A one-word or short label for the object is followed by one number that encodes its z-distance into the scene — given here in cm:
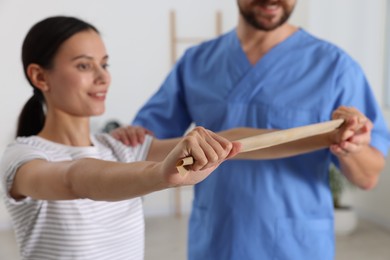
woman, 98
